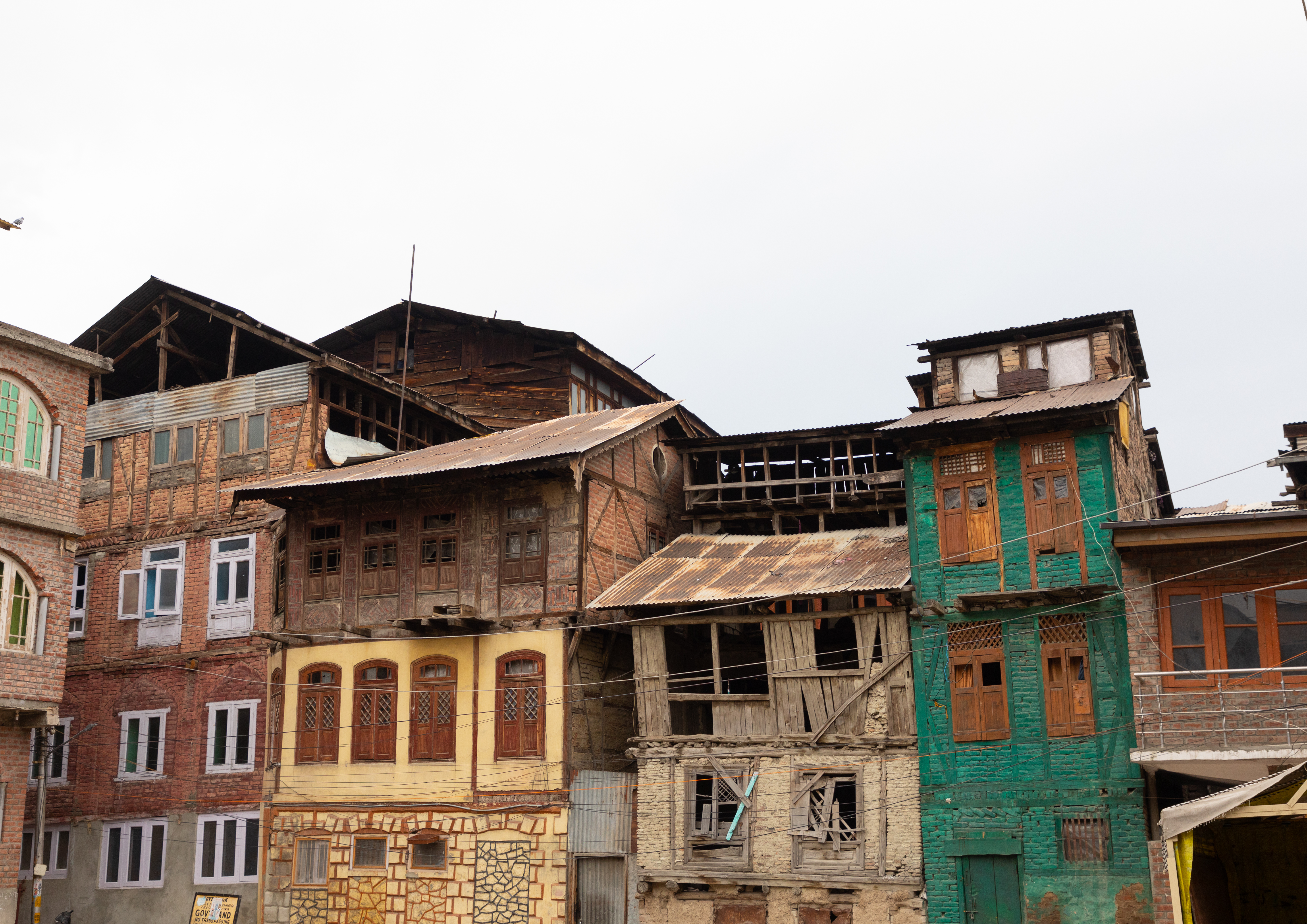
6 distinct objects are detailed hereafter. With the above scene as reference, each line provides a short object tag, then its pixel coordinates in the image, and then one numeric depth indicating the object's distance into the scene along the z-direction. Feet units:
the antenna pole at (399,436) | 119.75
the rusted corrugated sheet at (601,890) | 91.71
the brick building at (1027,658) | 81.15
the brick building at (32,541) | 89.45
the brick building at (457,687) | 93.76
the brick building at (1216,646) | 76.64
